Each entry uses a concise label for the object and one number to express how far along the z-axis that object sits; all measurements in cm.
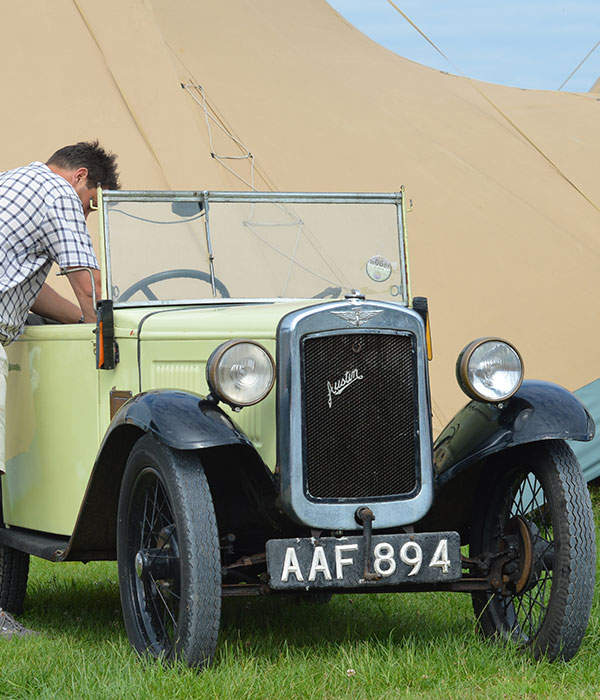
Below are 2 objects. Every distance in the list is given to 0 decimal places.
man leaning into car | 677
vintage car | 533
